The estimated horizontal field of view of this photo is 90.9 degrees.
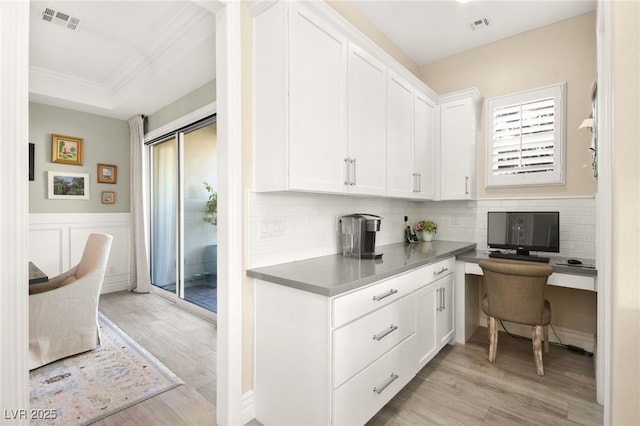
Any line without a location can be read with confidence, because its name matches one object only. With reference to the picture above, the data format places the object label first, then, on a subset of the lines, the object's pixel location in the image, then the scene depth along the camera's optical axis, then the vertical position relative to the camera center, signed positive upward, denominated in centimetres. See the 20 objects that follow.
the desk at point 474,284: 240 -57
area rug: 198 -125
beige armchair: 248 -85
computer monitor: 279 -19
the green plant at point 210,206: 391 +6
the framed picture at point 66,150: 420 +83
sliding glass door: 388 -7
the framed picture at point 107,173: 462 +56
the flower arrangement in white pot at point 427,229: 352 -21
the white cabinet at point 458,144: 327 +70
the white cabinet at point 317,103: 178 +69
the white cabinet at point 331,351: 153 -77
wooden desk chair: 232 -64
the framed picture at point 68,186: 418 +35
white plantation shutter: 298 +72
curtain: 467 +0
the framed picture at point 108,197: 467 +21
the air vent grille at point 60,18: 261 +165
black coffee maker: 236 -19
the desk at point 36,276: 217 -47
